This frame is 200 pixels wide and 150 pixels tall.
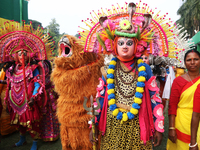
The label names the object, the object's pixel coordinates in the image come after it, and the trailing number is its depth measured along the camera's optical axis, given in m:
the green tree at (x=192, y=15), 14.93
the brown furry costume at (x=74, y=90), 2.29
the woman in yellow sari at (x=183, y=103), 1.80
